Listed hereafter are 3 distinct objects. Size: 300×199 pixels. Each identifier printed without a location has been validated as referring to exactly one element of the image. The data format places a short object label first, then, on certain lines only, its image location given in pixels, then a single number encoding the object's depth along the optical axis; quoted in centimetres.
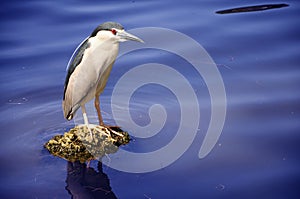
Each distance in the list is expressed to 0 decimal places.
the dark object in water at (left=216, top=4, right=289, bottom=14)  927
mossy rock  561
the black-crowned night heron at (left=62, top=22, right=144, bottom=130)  533
